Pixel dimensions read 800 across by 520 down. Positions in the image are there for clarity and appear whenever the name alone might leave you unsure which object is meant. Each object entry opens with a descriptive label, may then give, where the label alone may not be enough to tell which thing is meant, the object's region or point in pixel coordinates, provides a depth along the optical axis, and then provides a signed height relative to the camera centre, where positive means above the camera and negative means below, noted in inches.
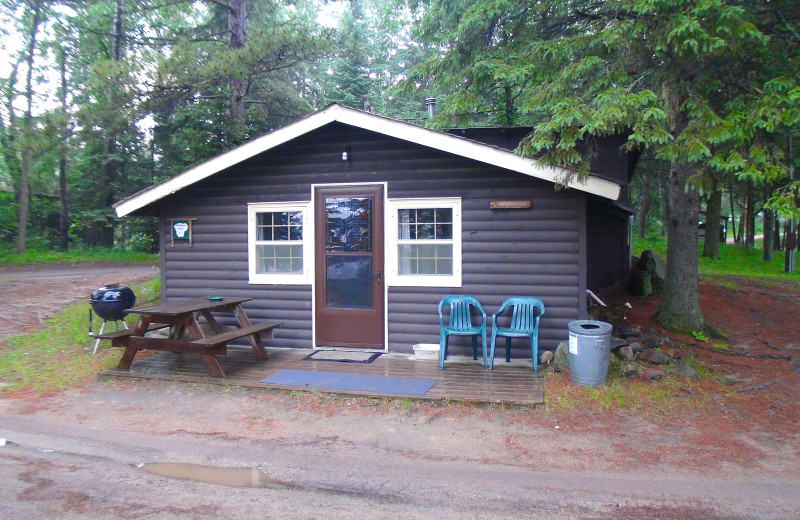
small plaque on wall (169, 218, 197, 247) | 327.3 +14.4
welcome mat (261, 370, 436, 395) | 237.6 -57.8
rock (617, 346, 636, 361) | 264.2 -48.7
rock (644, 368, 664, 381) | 244.2 -54.3
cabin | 275.1 +13.1
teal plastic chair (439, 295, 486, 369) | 264.1 -34.5
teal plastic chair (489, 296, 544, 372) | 261.1 -31.3
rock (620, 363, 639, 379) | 247.1 -53.1
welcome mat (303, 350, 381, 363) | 286.2 -54.5
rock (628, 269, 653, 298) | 442.6 -26.4
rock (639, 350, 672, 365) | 261.1 -50.2
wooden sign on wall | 276.2 +23.7
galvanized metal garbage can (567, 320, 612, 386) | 236.2 -43.7
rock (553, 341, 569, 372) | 257.5 -49.5
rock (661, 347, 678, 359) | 270.2 -49.8
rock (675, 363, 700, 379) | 249.0 -54.3
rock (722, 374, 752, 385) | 249.7 -58.2
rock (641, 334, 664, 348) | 288.5 -47.2
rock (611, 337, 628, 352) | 271.1 -44.8
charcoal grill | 304.3 -27.2
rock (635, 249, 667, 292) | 454.3 -13.2
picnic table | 256.0 -39.5
